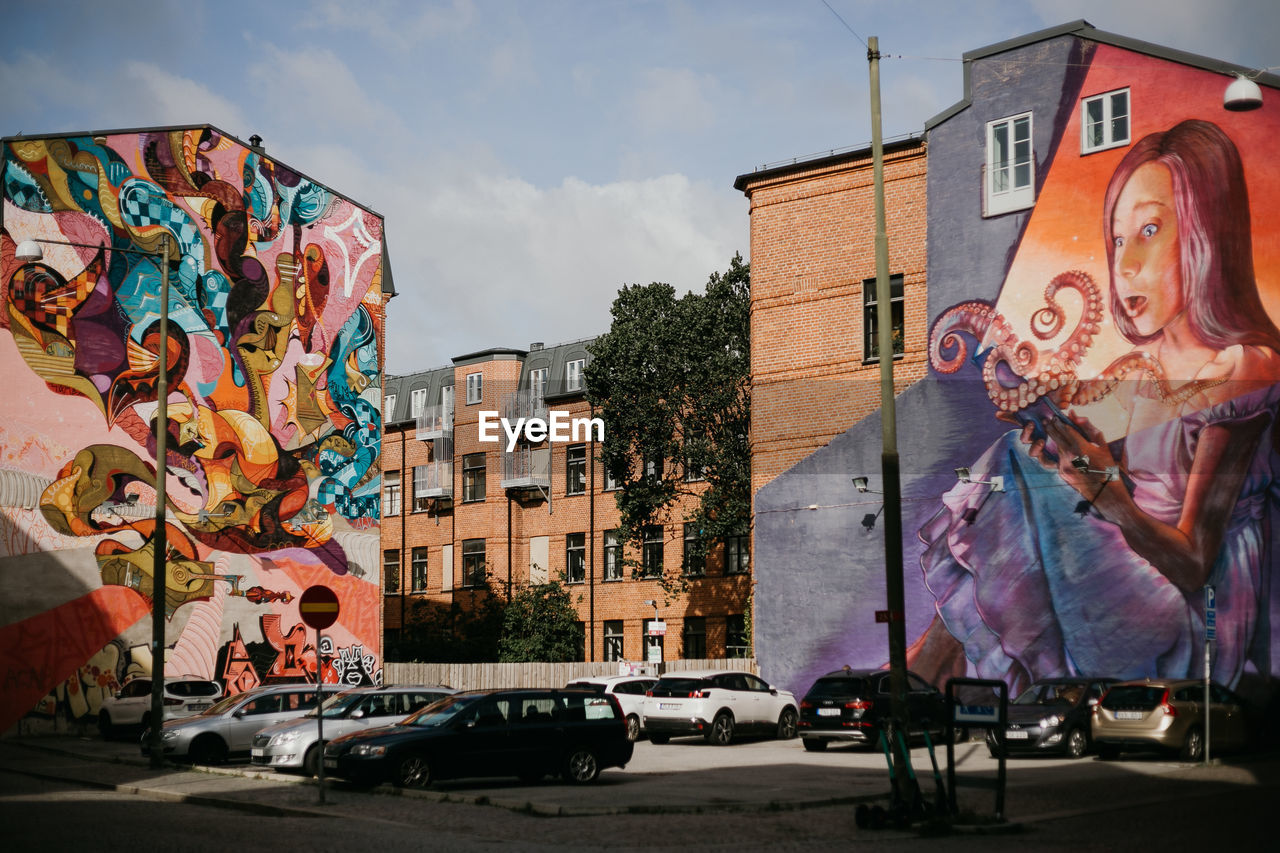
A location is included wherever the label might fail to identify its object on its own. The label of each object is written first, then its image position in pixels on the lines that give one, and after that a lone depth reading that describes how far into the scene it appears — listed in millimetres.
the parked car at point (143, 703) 30594
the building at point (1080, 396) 24891
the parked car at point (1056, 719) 23062
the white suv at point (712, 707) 28156
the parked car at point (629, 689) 29641
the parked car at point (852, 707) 25062
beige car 21812
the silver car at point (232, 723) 23281
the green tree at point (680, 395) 45281
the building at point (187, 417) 31797
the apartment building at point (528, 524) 51812
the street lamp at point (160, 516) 23531
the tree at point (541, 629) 54250
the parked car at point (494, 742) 18234
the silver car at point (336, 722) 21094
